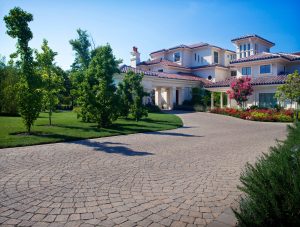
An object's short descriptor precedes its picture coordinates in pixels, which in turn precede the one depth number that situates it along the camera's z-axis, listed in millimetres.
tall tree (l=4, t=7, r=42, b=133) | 12102
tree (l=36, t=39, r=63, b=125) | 16219
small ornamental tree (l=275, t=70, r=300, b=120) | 22927
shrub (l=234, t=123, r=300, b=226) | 2625
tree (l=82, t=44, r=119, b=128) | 16172
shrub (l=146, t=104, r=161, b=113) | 31669
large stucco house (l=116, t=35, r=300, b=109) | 31523
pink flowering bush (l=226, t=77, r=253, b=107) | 29792
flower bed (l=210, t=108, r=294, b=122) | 24234
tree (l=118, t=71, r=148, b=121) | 21344
